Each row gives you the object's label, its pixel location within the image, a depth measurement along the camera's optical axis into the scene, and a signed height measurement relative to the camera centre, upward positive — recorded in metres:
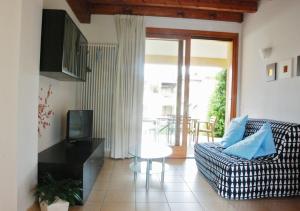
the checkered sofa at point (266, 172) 2.70 -0.70
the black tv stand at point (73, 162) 2.49 -0.62
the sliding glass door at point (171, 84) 4.70 +0.46
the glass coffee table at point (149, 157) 3.08 -0.65
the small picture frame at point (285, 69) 3.27 +0.57
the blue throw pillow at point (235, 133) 3.48 -0.34
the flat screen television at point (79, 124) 3.41 -0.30
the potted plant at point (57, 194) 2.20 -0.84
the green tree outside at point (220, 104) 7.29 +0.12
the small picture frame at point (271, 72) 3.63 +0.57
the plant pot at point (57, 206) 2.18 -0.92
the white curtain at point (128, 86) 4.41 +0.36
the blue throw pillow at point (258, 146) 2.88 -0.43
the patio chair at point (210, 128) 6.13 -0.53
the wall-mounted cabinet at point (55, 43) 2.52 +0.63
